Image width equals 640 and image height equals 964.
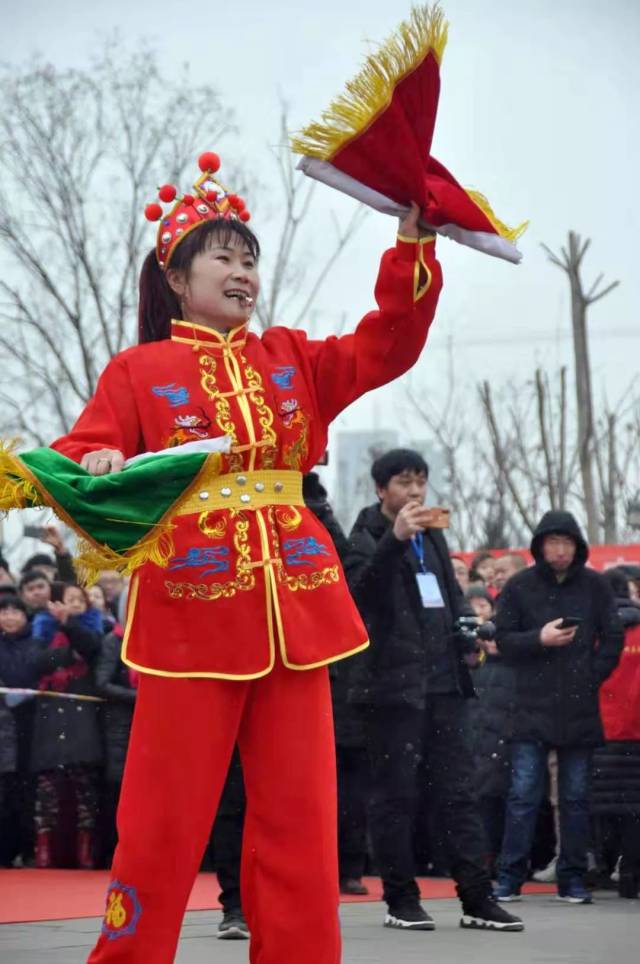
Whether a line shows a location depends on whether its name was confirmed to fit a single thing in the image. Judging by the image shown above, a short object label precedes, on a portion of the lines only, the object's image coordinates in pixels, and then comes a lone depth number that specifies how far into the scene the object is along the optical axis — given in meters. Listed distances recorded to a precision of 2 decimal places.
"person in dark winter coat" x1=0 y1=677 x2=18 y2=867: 10.59
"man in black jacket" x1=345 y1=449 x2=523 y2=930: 7.44
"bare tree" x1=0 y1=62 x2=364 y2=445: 19.89
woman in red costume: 4.16
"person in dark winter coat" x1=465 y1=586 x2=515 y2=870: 9.93
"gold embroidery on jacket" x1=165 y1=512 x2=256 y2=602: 4.27
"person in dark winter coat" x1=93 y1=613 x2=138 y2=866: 10.60
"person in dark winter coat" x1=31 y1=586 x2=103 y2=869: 10.65
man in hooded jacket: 8.56
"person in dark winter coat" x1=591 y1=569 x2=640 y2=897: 8.80
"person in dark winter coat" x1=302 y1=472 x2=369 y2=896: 9.05
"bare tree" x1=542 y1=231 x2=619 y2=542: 28.98
